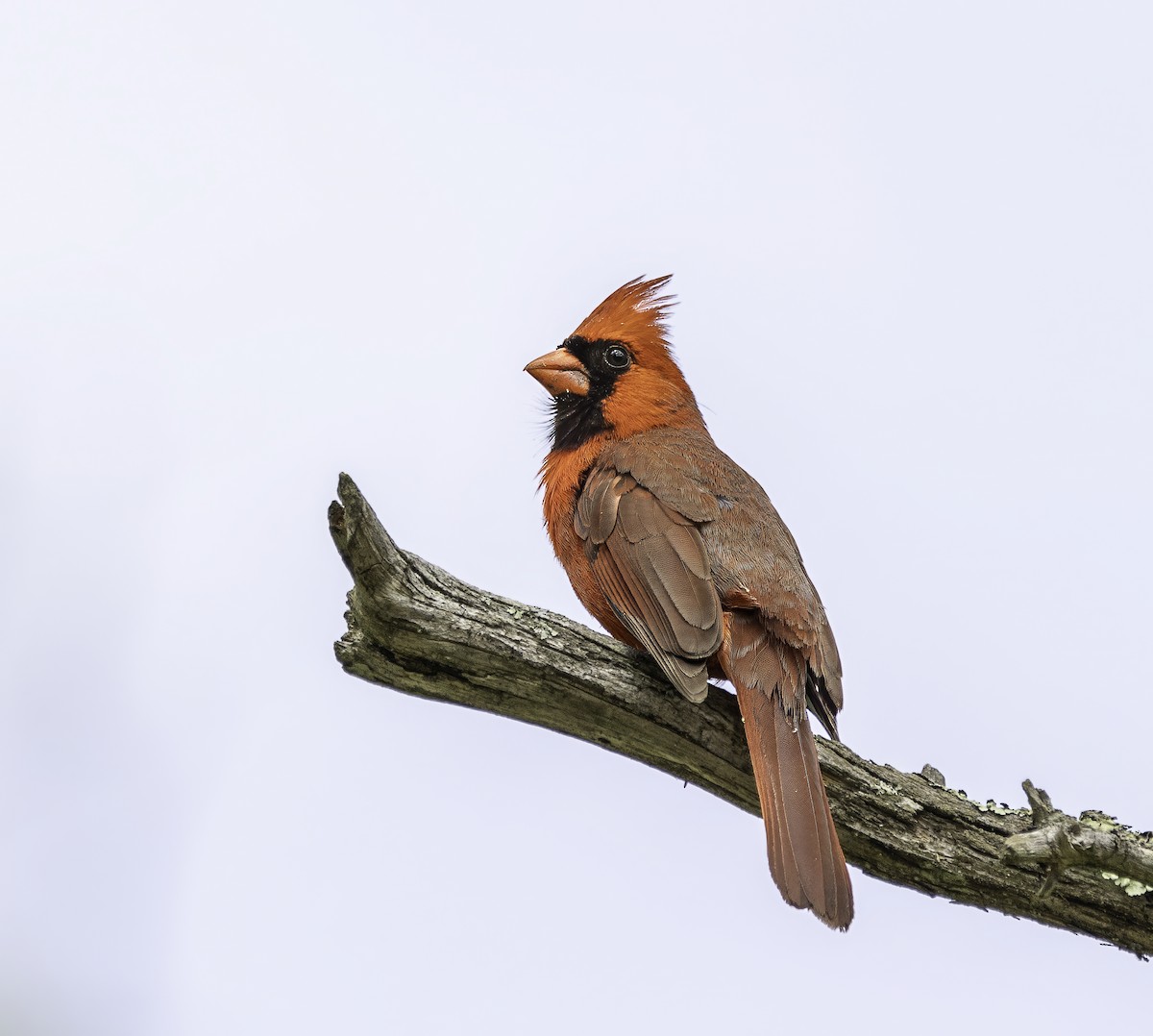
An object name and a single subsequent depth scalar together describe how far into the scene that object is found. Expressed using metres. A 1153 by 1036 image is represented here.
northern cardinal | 5.57
